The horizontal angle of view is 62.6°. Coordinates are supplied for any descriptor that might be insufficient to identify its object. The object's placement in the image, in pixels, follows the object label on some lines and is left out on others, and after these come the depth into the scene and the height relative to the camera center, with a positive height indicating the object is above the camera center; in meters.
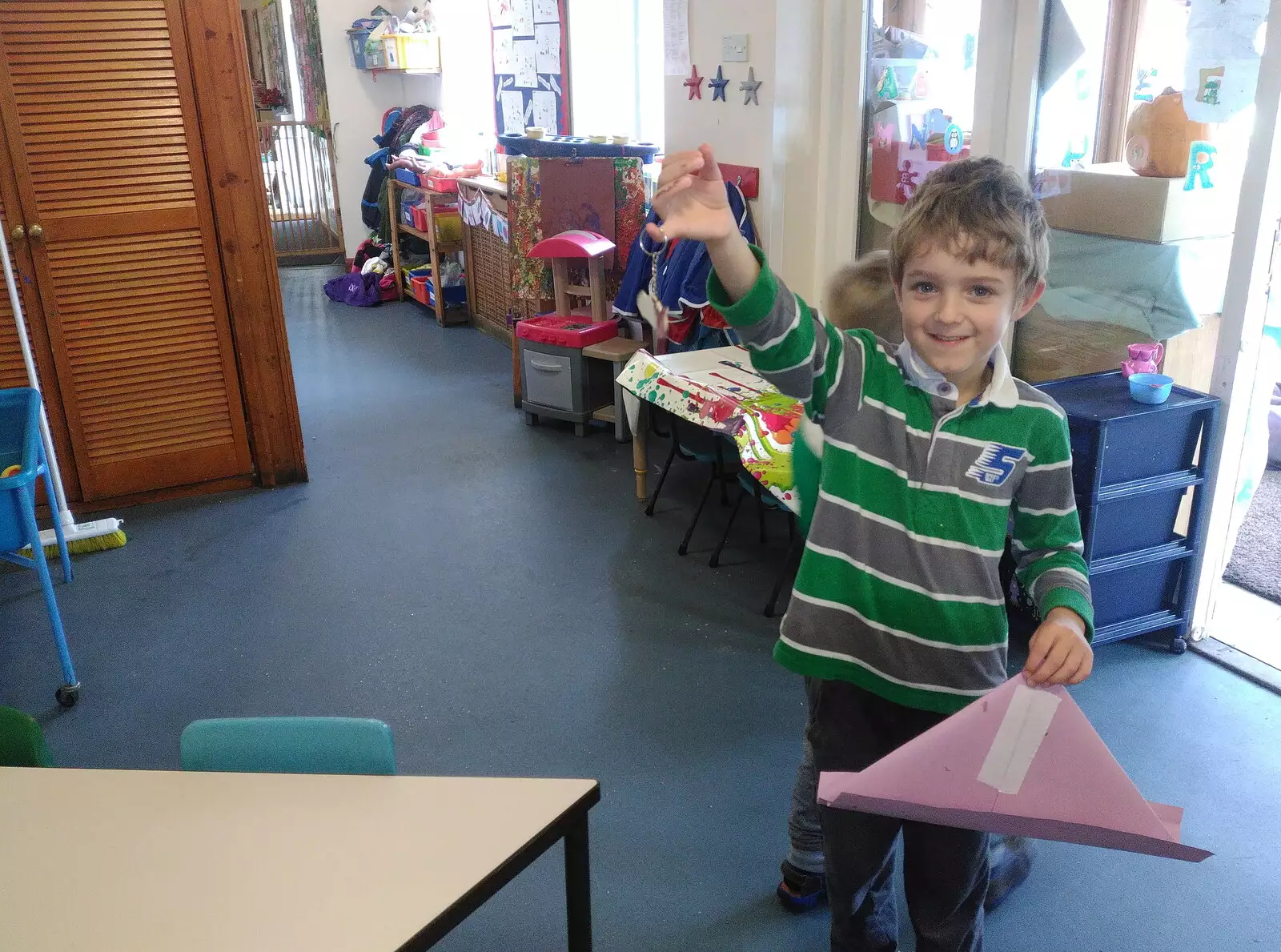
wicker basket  6.16 -1.03
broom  3.45 -1.36
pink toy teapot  2.79 -0.69
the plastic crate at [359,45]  7.65 +0.41
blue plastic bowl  2.68 -0.73
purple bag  7.42 -1.24
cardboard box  2.63 -0.29
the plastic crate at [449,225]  6.65 -0.73
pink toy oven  4.51 -1.01
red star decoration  4.09 +0.04
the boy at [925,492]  1.23 -0.48
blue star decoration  3.94 +0.04
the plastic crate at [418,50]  7.14 +0.34
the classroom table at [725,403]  2.80 -0.86
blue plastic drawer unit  2.66 -1.01
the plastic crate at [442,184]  6.39 -0.47
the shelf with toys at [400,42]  7.18 +0.40
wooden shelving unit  6.59 -0.84
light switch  3.77 +0.16
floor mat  3.21 -1.43
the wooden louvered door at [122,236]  3.57 -0.42
